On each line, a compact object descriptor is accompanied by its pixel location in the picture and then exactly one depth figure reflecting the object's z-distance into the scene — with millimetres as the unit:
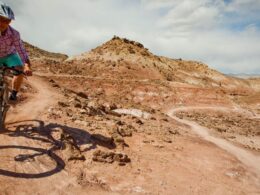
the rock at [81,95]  14434
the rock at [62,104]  8803
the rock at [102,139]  6869
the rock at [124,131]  8299
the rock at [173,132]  10796
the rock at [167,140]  9016
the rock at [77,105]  9321
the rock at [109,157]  5816
